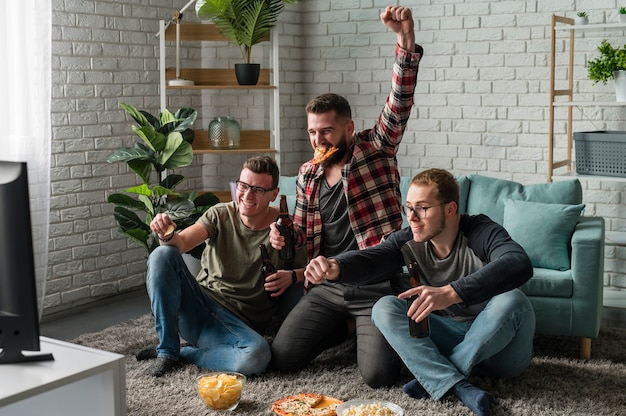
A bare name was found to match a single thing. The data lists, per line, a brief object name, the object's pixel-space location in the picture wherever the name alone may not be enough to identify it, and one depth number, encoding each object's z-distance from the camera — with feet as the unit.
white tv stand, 6.80
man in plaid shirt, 11.85
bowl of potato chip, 10.48
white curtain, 14.76
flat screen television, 6.72
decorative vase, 17.15
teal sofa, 12.88
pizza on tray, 10.30
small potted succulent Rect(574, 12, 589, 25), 15.80
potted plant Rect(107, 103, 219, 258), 15.01
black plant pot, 17.19
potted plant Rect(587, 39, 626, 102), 15.38
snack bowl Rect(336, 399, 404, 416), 9.86
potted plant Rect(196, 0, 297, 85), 16.42
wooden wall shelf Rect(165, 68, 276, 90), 17.63
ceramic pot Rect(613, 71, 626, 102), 15.37
